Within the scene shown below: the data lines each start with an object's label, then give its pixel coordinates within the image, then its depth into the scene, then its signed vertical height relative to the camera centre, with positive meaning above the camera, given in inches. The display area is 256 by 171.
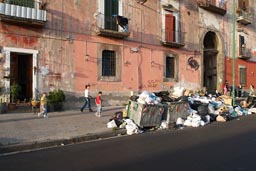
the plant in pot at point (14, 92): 684.1 -7.3
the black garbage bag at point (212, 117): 640.4 -52.8
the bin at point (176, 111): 558.3 -36.3
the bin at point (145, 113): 518.9 -38.0
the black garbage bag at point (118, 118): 529.3 -46.0
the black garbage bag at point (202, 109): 630.5 -38.4
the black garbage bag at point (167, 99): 580.7 -17.6
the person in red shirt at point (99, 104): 641.0 -28.9
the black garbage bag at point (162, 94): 607.1 -9.7
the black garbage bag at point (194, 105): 646.5 -30.6
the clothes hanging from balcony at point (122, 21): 843.4 +164.2
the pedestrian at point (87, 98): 714.1 -20.9
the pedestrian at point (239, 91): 1227.0 -8.8
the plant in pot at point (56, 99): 719.1 -23.2
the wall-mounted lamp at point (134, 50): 899.2 +99.7
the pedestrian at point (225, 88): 1137.3 +1.6
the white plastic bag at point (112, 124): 519.6 -53.2
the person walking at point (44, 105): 619.5 -29.8
